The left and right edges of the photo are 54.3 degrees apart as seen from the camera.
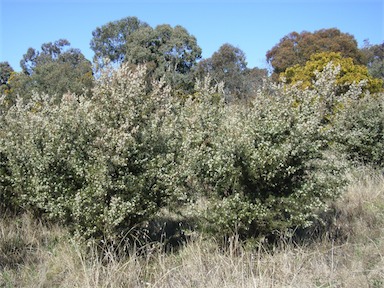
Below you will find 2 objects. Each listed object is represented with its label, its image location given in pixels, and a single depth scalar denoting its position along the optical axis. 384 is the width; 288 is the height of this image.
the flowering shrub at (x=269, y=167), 4.06
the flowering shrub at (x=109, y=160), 4.01
